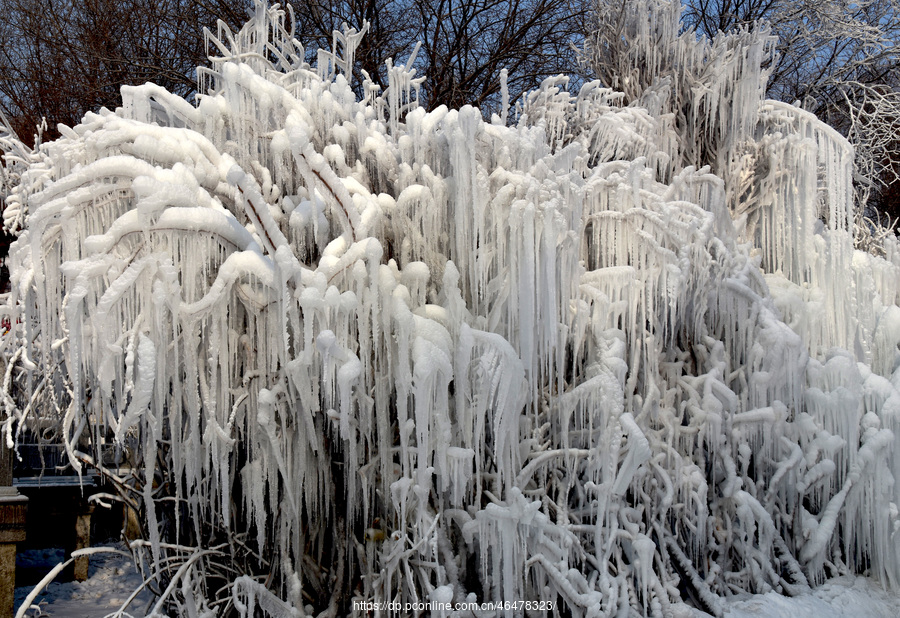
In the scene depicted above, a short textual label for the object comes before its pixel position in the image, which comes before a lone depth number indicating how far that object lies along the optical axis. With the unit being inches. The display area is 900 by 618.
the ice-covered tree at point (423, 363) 115.5
